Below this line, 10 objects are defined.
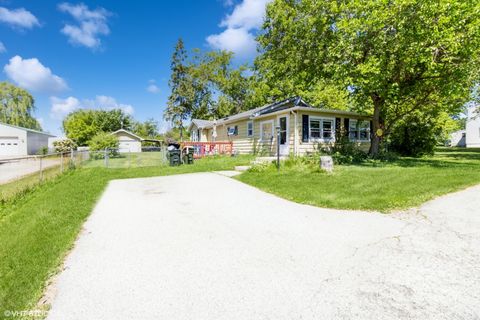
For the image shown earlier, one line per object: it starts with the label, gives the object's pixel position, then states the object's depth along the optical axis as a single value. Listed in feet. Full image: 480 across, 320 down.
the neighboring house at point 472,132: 114.52
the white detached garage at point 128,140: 114.40
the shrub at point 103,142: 76.64
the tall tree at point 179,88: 127.54
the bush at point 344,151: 48.80
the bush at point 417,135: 62.49
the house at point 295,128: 49.65
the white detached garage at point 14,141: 99.50
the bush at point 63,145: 96.03
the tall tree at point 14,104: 143.74
